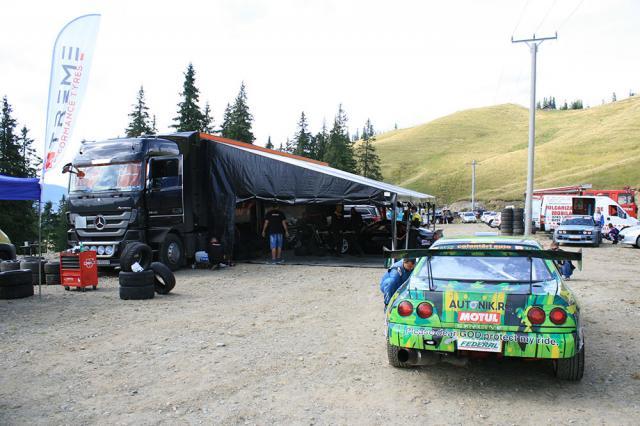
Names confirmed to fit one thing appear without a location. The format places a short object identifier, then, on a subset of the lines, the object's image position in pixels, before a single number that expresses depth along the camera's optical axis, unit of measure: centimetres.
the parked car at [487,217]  5101
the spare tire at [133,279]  954
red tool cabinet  1066
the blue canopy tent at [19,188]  941
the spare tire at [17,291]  952
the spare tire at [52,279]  1150
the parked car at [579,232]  2403
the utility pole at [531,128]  2481
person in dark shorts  1545
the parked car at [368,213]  2223
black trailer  1270
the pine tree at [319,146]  9238
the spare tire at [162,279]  1020
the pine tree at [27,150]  4918
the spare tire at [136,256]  1041
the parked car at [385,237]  1764
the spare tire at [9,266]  1094
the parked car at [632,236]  2263
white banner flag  995
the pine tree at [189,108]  5434
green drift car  441
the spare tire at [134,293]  956
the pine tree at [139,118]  5625
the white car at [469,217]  5938
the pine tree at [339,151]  8544
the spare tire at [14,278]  952
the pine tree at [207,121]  5727
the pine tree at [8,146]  4264
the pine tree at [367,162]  9550
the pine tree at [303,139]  8938
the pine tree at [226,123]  6769
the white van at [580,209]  2936
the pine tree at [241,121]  6519
